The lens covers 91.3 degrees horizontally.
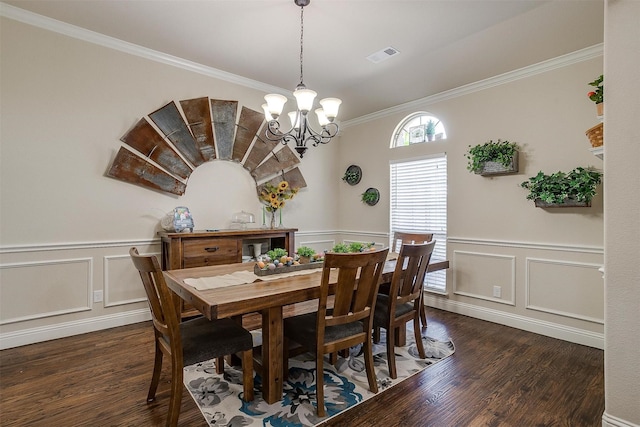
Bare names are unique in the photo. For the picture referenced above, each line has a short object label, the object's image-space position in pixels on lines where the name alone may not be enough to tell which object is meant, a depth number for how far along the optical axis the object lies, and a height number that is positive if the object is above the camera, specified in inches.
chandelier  94.9 +33.6
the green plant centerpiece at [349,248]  100.6 -10.5
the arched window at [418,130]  165.0 +47.9
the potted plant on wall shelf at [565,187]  109.3 +10.8
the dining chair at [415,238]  131.4 -9.9
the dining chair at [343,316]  74.7 -25.5
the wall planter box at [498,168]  130.9 +20.8
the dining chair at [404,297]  90.7 -25.1
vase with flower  166.2 +10.3
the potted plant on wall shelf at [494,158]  131.0 +25.4
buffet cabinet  127.8 -13.4
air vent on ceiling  132.9 +70.7
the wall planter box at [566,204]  111.7 +4.8
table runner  79.0 -17.4
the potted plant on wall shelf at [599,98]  73.8 +28.8
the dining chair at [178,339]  66.8 -29.3
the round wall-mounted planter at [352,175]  200.7 +26.8
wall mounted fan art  134.0 +33.8
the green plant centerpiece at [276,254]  97.8 -12.2
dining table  66.1 -18.3
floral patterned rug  73.9 -47.2
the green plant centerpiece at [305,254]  104.2 -12.7
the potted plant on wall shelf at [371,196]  189.9 +12.2
